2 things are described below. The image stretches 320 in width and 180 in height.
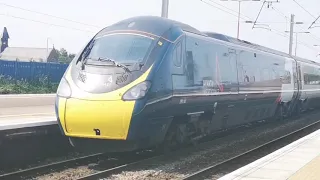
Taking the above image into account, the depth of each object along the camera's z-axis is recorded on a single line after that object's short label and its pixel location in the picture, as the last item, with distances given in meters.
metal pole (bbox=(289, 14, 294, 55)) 46.21
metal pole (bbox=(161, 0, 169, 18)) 23.36
